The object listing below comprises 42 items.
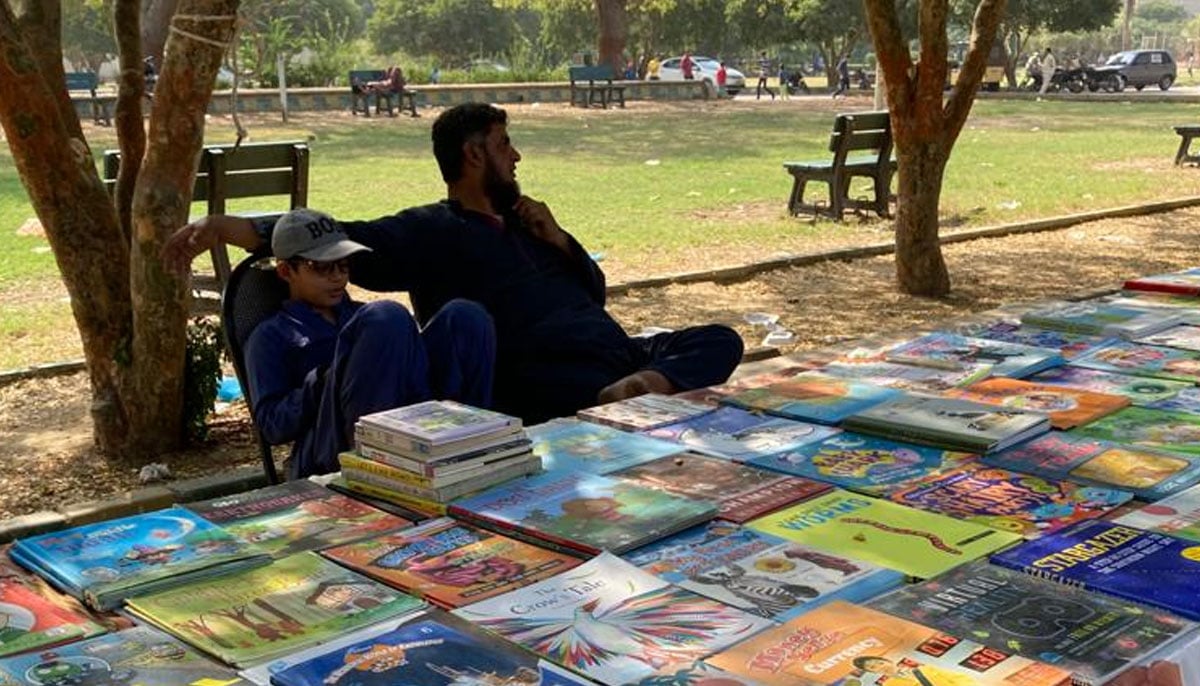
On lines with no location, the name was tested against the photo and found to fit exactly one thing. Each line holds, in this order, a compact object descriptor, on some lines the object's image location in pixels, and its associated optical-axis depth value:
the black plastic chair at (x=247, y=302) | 4.16
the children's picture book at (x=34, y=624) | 2.27
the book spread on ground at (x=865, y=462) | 3.05
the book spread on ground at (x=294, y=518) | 2.76
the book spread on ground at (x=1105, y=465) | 2.94
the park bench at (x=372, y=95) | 28.95
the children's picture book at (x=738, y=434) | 3.34
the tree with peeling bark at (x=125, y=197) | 4.90
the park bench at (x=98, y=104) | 25.31
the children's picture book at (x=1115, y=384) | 3.76
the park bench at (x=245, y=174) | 8.02
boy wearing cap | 3.65
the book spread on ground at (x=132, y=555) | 2.50
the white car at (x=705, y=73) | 40.75
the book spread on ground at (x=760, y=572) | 2.37
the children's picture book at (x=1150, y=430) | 3.26
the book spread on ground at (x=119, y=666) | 2.10
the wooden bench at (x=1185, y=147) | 15.97
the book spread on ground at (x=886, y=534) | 2.54
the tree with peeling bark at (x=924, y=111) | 7.98
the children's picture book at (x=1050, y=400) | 3.51
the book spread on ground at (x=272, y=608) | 2.23
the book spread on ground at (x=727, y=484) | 2.88
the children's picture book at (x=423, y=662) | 2.08
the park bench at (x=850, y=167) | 11.66
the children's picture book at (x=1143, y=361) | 4.01
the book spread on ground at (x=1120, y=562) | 2.33
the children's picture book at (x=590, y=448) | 3.25
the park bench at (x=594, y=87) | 31.92
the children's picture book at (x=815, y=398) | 3.62
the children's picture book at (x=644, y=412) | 3.65
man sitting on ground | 4.57
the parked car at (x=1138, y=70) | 40.12
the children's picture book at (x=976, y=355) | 4.14
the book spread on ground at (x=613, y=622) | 2.15
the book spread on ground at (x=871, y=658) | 2.01
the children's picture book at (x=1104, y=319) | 4.58
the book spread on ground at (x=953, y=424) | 3.25
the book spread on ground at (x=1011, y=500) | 2.74
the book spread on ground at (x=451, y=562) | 2.46
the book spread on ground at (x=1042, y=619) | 2.09
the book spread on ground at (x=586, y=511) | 2.67
